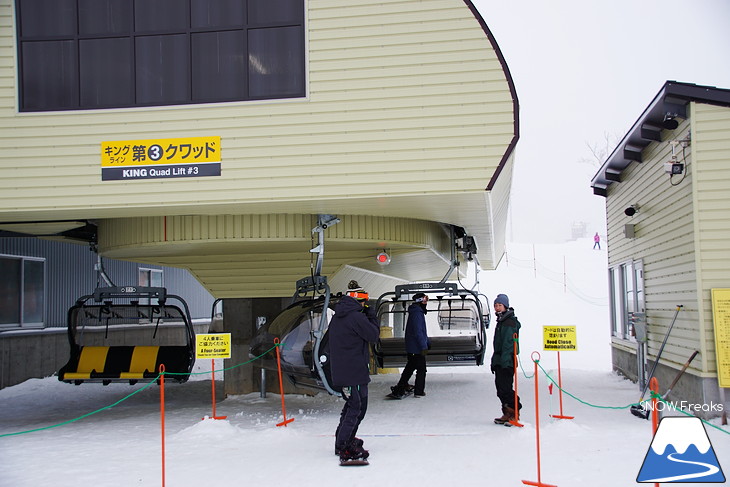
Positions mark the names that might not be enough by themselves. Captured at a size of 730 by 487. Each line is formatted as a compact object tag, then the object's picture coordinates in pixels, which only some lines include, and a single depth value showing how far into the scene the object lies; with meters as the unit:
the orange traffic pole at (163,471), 7.01
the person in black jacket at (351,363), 8.02
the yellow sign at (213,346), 10.94
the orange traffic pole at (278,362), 10.77
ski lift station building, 10.22
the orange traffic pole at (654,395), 5.98
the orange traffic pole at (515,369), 9.69
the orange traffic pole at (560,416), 10.45
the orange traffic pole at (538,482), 7.01
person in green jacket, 9.95
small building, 10.12
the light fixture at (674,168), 10.59
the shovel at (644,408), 10.46
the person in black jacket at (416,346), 13.24
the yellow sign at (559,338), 10.16
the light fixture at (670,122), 10.85
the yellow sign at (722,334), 9.89
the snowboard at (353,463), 7.98
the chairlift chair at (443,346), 13.46
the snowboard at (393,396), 13.55
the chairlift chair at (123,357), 12.05
